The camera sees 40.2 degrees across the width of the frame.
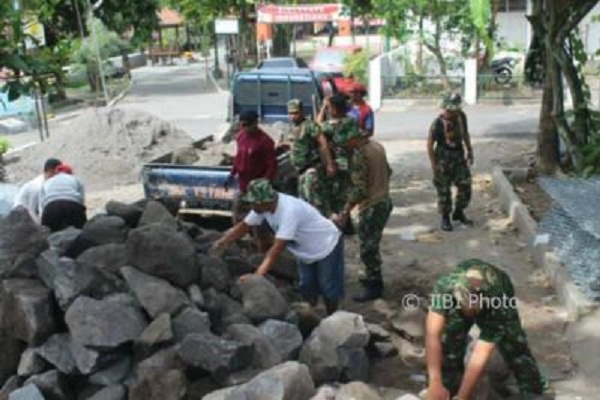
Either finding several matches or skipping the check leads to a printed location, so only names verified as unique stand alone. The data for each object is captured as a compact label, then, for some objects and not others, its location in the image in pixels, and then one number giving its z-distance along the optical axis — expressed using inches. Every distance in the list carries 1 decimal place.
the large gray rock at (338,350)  205.8
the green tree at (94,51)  1075.1
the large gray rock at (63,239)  260.6
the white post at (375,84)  876.6
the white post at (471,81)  849.5
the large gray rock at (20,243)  239.8
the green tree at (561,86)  433.7
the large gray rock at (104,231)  260.7
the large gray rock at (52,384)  205.3
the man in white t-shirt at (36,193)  325.4
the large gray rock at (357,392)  190.7
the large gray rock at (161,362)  198.2
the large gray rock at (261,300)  229.8
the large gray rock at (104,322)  205.9
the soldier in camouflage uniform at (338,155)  305.6
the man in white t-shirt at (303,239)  228.5
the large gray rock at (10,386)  213.6
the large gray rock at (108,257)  238.5
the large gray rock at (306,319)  236.2
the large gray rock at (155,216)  277.6
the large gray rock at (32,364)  212.7
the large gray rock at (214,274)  244.4
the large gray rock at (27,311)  215.9
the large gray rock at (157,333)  206.8
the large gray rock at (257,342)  206.5
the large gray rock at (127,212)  295.0
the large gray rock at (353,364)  211.2
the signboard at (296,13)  1083.9
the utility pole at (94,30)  927.7
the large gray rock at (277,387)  184.1
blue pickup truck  381.7
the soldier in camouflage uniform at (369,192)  270.4
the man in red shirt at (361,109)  368.5
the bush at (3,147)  568.2
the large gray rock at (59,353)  209.5
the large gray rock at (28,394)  201.8
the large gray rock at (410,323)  248.4
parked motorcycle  886.4
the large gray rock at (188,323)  213.3
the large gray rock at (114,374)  206.4
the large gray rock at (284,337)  214.7
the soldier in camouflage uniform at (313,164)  324.8
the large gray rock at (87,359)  204.4
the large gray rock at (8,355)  223.6
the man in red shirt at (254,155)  330.0
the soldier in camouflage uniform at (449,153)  354.6
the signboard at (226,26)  1133.1
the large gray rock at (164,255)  233.8
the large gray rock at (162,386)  195.5
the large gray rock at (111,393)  201.6
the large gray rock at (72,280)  221.0
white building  1214.3
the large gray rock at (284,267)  281.6
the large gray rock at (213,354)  198.4
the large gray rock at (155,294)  219.5
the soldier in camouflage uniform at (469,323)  170.6
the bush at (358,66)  923.4
